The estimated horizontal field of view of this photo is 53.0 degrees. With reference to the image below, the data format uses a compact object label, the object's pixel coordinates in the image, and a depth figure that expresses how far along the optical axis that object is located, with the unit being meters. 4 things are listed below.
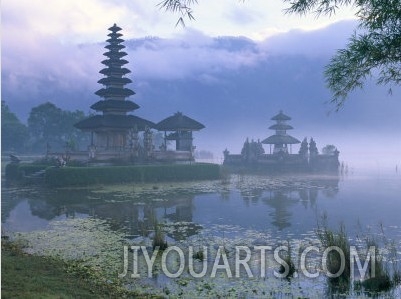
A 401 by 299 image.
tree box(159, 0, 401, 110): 6.90
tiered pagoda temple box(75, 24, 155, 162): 44.16
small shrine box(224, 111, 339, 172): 58.47
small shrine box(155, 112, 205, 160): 47.84
